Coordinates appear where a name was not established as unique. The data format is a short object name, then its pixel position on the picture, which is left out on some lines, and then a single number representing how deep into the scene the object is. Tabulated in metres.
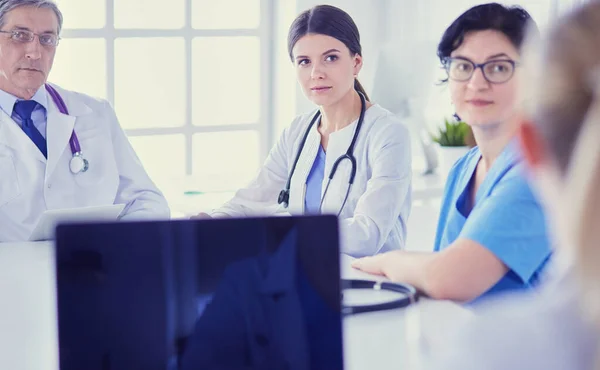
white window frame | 3.98
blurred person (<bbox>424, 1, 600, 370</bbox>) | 0.68
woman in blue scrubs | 1.60
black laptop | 1.07
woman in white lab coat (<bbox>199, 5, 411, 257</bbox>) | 2.38
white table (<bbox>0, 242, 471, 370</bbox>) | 1.37
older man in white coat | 2.50
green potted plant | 3.57
